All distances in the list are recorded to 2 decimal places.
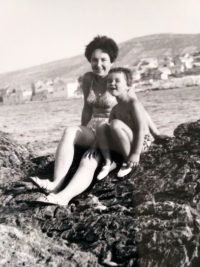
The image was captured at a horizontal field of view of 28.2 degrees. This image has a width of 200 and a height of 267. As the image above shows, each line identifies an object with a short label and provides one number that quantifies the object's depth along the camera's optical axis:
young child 2.27
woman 2.28
